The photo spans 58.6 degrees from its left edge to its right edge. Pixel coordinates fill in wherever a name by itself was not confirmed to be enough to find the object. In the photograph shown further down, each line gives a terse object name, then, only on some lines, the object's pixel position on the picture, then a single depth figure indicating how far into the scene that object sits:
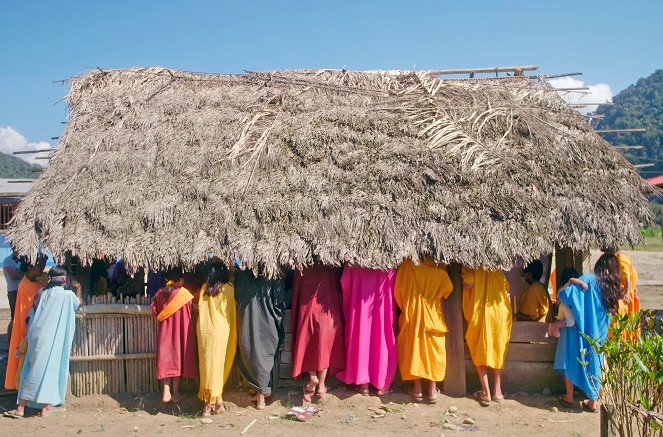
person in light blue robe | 6.08
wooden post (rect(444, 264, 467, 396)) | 6.44
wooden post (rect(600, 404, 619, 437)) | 3.72
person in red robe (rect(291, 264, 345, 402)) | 6.32
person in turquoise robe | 5.99
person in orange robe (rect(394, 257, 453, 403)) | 6.21
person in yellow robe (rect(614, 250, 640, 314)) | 6.28
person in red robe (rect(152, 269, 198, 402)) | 6.31
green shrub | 3.47
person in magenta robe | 6.32
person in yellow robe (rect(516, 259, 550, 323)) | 7.40
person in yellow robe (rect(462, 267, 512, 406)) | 6.25
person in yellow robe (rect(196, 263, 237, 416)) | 6.10
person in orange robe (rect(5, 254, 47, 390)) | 6.58
